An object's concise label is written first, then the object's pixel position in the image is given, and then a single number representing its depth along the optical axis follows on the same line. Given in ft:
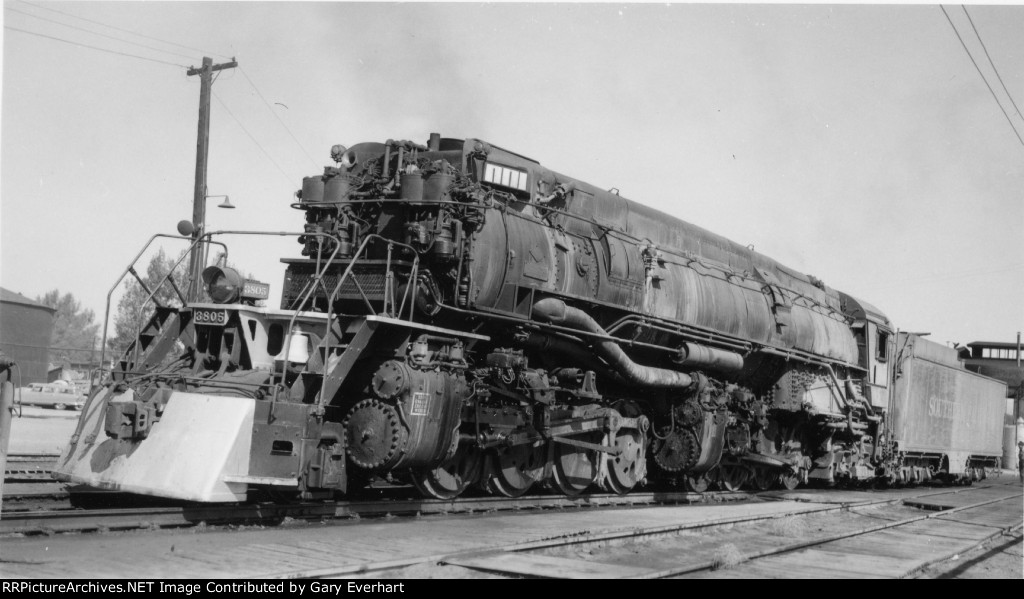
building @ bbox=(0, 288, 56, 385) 151.12
